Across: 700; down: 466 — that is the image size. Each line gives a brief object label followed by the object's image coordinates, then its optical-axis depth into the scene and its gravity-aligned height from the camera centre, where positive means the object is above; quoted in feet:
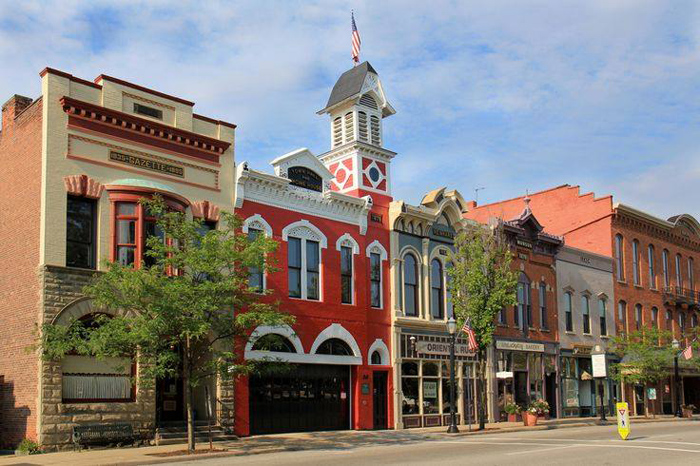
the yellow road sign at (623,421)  81.15 -7.19
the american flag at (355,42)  117.29 +44.15
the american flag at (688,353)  148.66 -1.04
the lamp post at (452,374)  99.50 -2.93
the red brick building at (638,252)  160.35 +19.74
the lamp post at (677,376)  146.51 -5.17
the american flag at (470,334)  103.40 +2.05
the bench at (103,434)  71.97 -7.03
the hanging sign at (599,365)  126.62 -2.57
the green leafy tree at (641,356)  146.30 -1.49
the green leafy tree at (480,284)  108.37 +8.73
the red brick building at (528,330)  128.36 +3.26
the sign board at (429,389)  114.52 -5.35
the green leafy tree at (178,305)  67.36 +4.17
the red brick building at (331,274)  94.84 +9.83
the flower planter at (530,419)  114.52 -9.68
